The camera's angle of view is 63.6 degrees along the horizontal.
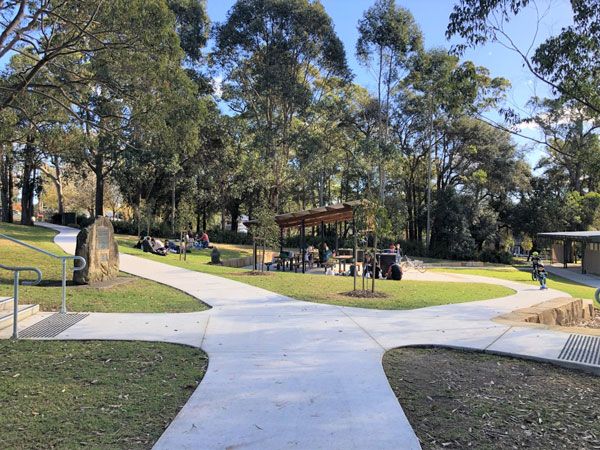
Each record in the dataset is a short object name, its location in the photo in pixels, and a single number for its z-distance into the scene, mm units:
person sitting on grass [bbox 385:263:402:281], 16359
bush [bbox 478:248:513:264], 37812
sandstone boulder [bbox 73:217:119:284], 10367
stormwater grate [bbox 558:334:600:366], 5461
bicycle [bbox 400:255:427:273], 24145
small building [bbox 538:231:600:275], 27766
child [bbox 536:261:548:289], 15672
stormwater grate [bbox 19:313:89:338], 6172
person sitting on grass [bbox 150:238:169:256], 21703
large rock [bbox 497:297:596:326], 8362
